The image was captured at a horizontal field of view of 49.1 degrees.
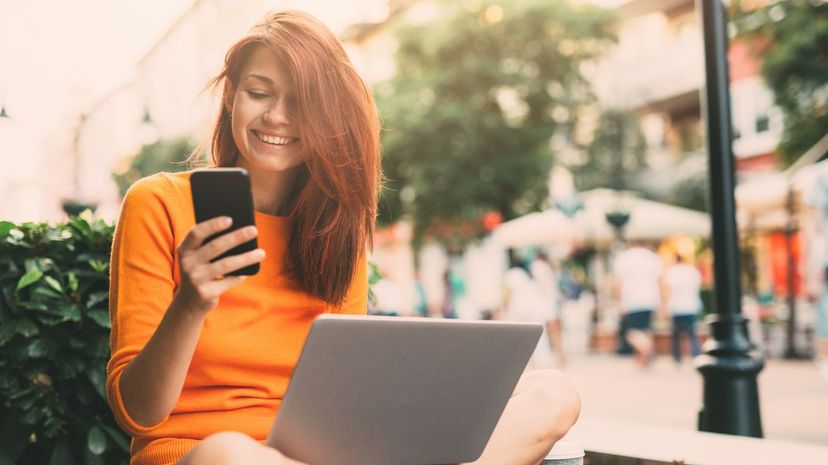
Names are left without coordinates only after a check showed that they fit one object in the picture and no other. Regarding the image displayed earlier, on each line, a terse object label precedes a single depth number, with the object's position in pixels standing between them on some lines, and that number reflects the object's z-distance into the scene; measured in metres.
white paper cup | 2.35
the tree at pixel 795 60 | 15.43
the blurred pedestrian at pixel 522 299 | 12.16
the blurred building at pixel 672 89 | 25.77
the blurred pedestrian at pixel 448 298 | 18.58
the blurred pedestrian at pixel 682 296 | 12.45
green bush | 2.89
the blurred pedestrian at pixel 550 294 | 12.77
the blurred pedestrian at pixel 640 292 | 12.42
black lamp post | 4.47
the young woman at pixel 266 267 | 1.80
